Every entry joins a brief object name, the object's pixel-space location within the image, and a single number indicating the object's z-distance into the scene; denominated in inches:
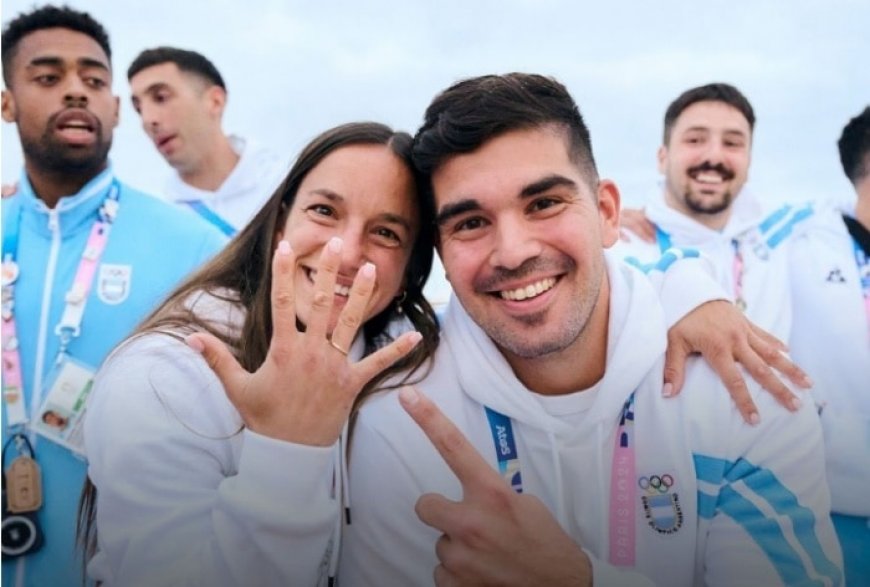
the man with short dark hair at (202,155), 102.4
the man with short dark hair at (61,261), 76.3
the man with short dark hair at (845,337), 88.8
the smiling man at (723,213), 94.6
